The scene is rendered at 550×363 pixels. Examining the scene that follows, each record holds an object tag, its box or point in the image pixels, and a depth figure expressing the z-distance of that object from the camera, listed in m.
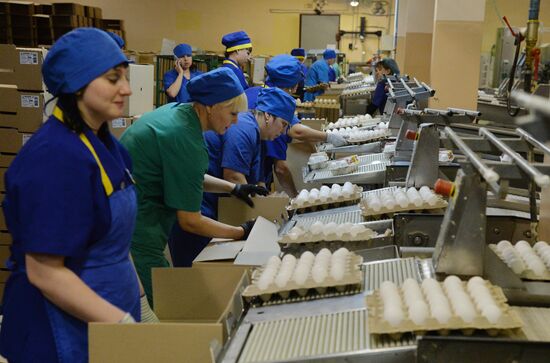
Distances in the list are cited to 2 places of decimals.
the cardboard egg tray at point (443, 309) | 1.44
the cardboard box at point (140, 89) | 5.23
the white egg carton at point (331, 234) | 2.37
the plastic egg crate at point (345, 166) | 4.00
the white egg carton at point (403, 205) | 2.58
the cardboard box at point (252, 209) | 3.32
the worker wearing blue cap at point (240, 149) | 3.27
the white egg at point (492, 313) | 1.44
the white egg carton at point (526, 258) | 1.80
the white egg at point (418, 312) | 1.46
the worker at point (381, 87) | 8.31
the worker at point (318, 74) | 12.80
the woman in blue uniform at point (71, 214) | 1.60
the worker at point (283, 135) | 4.74
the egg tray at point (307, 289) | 1.83
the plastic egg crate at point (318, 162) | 4.46
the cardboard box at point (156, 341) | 1.58
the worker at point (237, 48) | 6.17
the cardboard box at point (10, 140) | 4.30
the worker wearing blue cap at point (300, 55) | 11.47
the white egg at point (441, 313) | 1.44
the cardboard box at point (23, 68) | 4.31
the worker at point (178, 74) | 8.51
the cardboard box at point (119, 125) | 4.92
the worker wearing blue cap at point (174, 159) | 2.49
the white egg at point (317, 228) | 2.43
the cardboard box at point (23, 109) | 4.31
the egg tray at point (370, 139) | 5.10
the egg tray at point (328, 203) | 3.16
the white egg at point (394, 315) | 1.47
